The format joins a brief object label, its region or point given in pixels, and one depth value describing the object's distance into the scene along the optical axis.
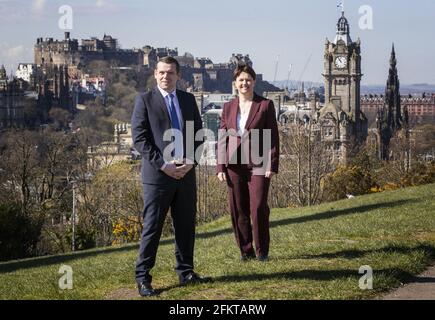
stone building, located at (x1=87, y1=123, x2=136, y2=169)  54.17
